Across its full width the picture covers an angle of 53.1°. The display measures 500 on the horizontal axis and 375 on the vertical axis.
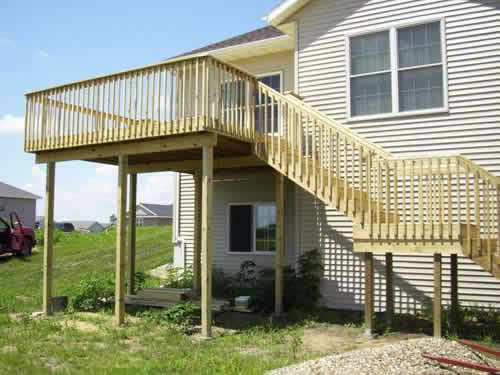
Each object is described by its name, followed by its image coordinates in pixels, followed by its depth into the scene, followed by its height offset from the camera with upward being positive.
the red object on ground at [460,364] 5.15 -1.59
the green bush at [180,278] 12.97 -1.72
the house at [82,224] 88.32 -1.93
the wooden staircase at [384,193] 7.42 +0.37
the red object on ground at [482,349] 5.88 -1.62
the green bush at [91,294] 11.18 -1.85
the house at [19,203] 35.59 +0.77
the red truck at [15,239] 20.89 -1.09
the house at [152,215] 69.12 -0.18
